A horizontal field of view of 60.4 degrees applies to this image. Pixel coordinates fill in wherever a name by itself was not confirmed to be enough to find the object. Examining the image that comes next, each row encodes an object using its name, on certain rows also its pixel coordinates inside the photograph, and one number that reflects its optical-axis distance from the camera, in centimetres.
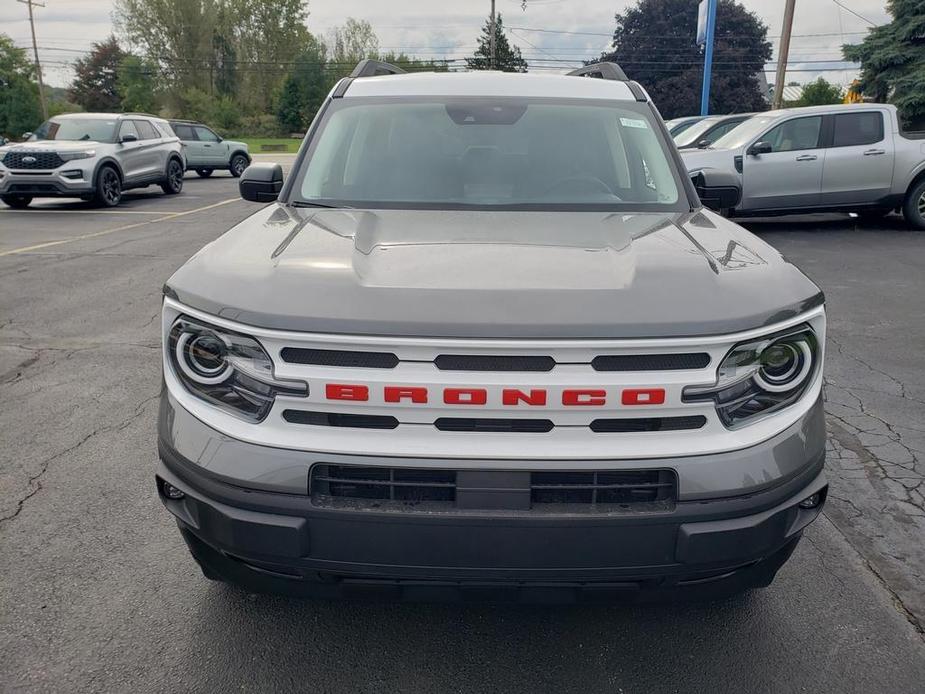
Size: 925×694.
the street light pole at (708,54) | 2200
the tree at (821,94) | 4431
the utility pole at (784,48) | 2278
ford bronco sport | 190
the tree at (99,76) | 8450
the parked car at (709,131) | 1303
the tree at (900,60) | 2167
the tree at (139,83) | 7225
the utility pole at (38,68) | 6400
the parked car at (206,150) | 2355
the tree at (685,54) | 5350
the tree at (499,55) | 6475
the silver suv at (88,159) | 1464
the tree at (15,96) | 6638
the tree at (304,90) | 7288
